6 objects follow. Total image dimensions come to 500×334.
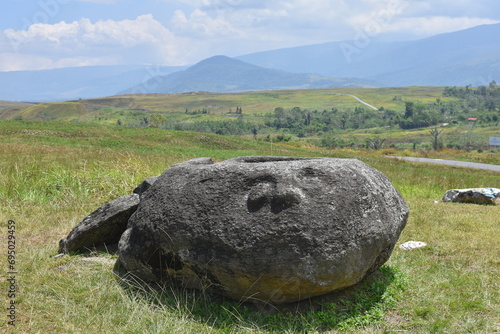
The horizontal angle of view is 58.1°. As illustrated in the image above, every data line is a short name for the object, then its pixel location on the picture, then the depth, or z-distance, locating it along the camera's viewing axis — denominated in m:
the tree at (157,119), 111.75
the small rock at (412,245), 8.93
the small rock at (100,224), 8.09
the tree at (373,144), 81.94
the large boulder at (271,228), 5.69
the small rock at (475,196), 14.46
